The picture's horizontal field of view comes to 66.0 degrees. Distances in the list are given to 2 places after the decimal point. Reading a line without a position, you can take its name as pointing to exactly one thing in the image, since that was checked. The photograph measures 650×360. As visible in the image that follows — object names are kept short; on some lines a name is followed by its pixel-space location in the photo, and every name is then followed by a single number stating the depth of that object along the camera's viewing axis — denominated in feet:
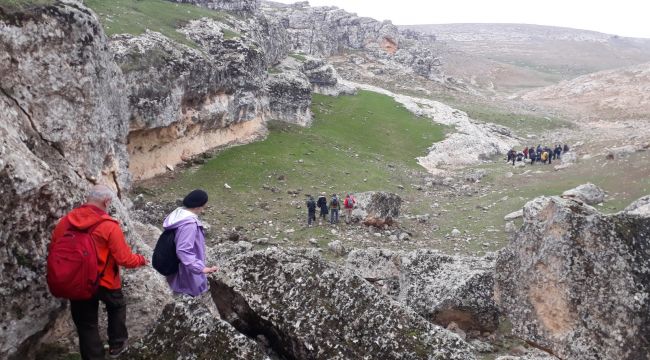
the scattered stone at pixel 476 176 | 134.85
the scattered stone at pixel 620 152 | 119.65
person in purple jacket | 24.89
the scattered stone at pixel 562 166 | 129.10
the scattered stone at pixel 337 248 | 77.00
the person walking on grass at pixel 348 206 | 92.94
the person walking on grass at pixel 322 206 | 91.56
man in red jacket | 22.07
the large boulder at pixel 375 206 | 92.02
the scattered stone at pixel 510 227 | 85.15
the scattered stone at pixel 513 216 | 91.40
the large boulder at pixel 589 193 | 93.81
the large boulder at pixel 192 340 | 22.65
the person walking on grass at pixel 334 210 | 90.02
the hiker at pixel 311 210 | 89.35
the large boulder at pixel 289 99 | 153.89
